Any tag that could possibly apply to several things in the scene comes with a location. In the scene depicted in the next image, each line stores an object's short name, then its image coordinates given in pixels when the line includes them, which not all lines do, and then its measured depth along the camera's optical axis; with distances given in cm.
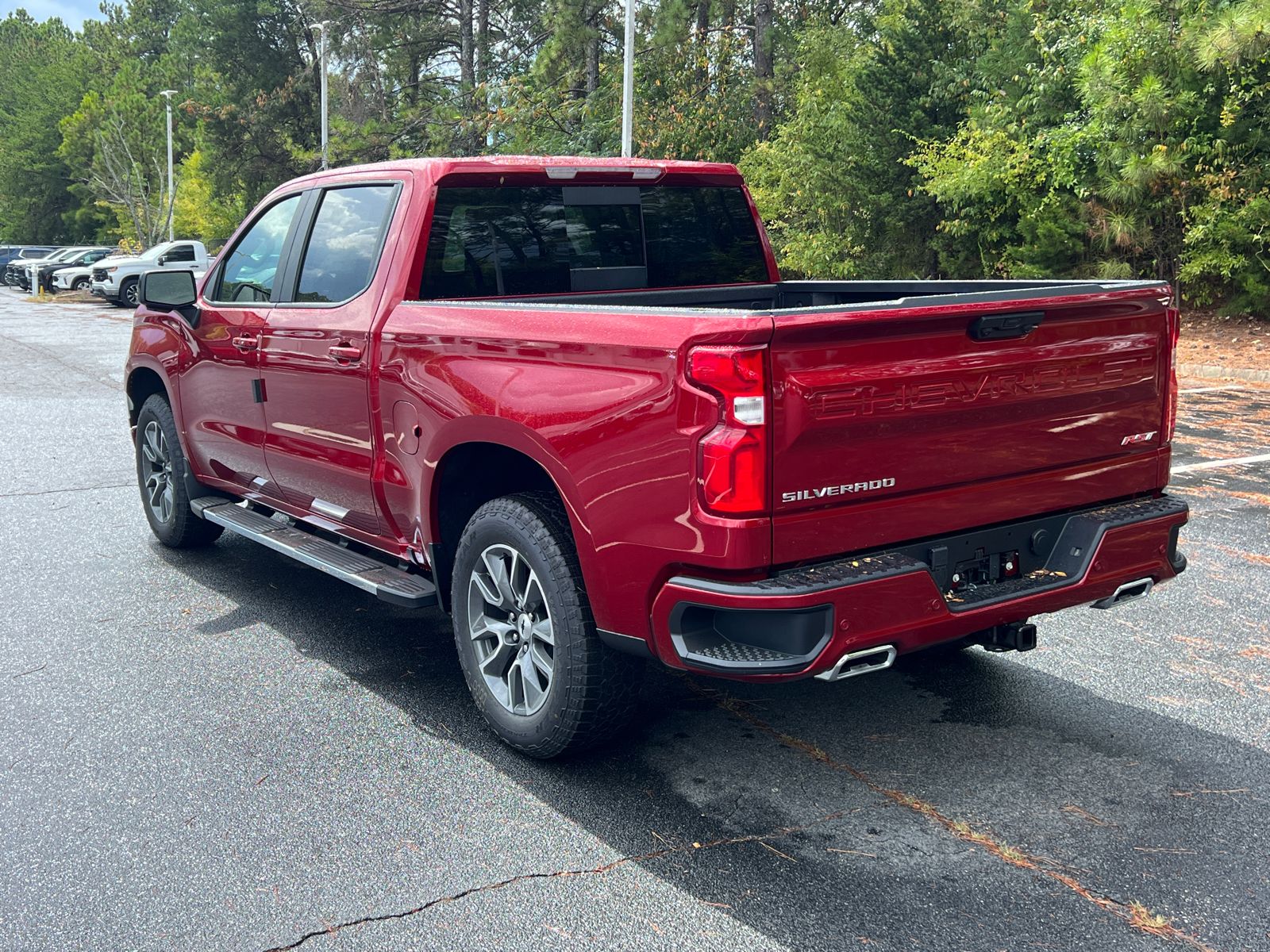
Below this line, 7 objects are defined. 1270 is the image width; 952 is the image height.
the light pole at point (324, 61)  3841
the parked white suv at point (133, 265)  3384
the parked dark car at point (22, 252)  5706
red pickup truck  319
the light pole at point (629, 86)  2270
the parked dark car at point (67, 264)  4359
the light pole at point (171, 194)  4824
